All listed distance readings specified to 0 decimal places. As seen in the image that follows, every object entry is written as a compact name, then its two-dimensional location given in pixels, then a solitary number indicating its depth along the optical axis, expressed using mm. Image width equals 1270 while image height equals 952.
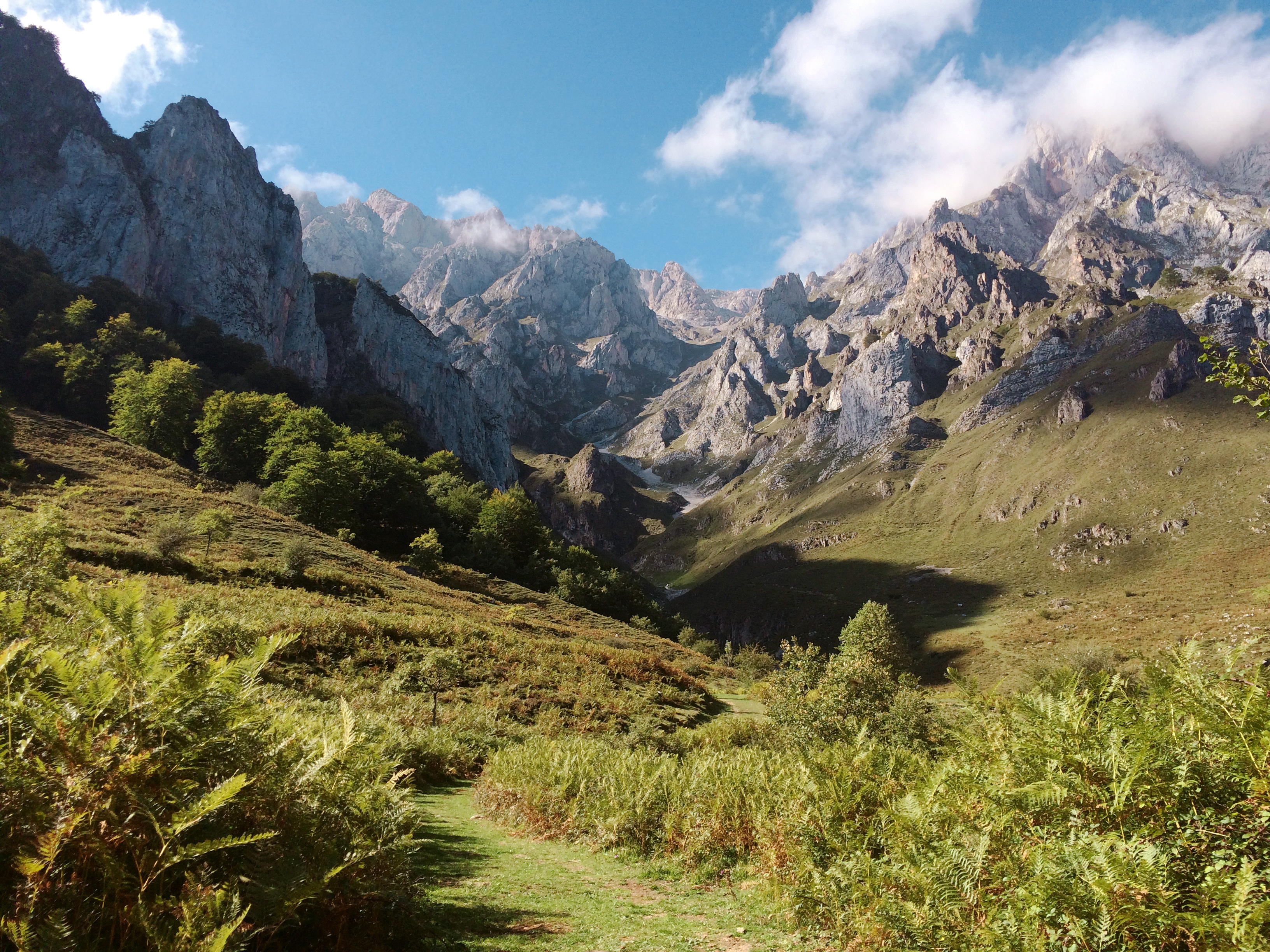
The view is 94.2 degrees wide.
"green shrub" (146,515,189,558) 27344
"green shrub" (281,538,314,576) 30609
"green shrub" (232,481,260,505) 47406
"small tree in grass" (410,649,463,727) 18633
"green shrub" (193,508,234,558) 31000
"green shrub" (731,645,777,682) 58750
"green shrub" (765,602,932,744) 17422
